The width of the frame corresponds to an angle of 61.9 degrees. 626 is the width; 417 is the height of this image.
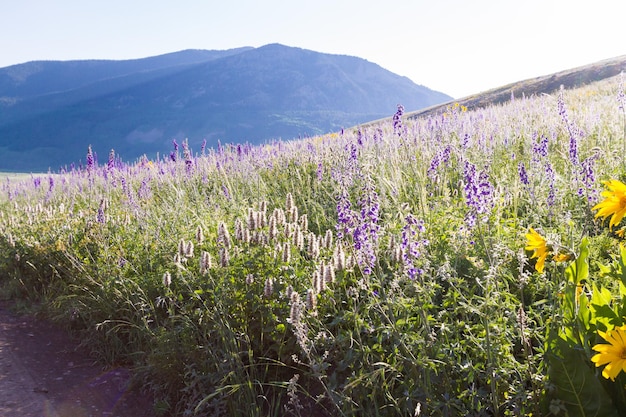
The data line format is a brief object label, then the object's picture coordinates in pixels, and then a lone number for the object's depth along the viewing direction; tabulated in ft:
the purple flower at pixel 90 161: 22.71
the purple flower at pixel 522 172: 11.14
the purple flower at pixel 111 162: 24.19
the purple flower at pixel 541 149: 13.43
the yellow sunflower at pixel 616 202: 5.24
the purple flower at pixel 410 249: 7.68
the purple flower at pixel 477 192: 8.32
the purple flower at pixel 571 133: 12.22
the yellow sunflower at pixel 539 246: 6.23
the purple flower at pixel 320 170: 18.88
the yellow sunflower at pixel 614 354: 4.69
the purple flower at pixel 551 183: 11.35
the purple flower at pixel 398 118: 14.21
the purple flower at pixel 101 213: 16.07
